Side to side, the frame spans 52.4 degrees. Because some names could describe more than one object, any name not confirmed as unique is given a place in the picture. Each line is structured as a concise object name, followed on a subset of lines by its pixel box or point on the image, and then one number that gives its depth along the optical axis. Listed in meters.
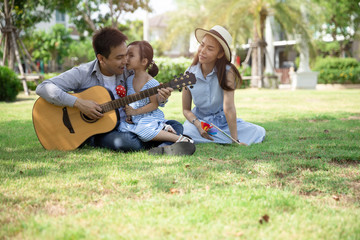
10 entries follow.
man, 3.94
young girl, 4.05
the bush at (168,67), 16.08
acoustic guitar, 4.05
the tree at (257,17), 18.05
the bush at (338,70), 20.20
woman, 4.33
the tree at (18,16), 13.63
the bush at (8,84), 10.82
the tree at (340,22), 22.16
